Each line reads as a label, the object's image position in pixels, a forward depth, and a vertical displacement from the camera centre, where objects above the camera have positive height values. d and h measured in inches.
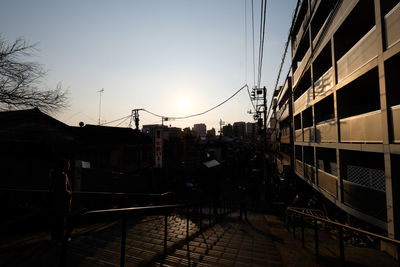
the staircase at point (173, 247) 151.0 -105.0
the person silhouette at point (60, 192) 170.7 -49.1
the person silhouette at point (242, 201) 412.9 -127.0
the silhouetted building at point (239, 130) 4843.8 +352.4
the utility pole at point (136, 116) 1246.7 +179.8
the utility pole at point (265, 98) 870.3 +220.0
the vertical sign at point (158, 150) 644.7 -23.6
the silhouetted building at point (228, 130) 5320.4 +390.7
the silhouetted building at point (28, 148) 368.5 -9.9
